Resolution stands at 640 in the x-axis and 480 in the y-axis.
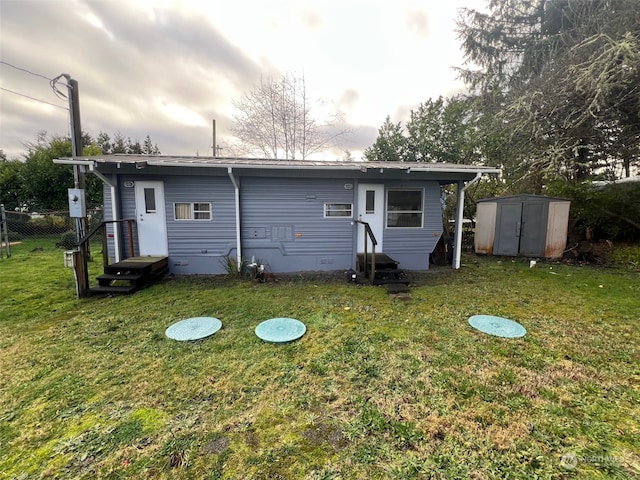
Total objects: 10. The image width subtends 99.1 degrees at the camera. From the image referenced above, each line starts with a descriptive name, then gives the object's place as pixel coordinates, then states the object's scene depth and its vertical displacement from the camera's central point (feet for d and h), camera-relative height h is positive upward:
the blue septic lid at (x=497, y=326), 10.71 -4.60
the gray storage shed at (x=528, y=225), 25.11 -0.96
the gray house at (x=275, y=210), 18.92 +0.29
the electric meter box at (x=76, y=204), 17.15 +0.59
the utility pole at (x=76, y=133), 21.80 +6.67
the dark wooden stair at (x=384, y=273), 16.93 -4.02
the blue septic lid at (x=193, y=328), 10.46 -4.65
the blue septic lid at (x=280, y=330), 10.26 -4.64
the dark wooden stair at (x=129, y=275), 15.52 -3.72
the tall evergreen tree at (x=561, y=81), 22.06 +12.00
